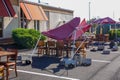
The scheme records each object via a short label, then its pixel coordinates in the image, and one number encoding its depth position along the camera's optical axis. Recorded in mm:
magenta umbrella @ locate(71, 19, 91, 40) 6132
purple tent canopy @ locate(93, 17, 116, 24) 10837
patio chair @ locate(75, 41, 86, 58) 6698
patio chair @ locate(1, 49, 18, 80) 4029
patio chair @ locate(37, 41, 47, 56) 7231
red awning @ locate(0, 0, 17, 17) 8033
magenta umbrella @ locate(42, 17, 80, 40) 6075
